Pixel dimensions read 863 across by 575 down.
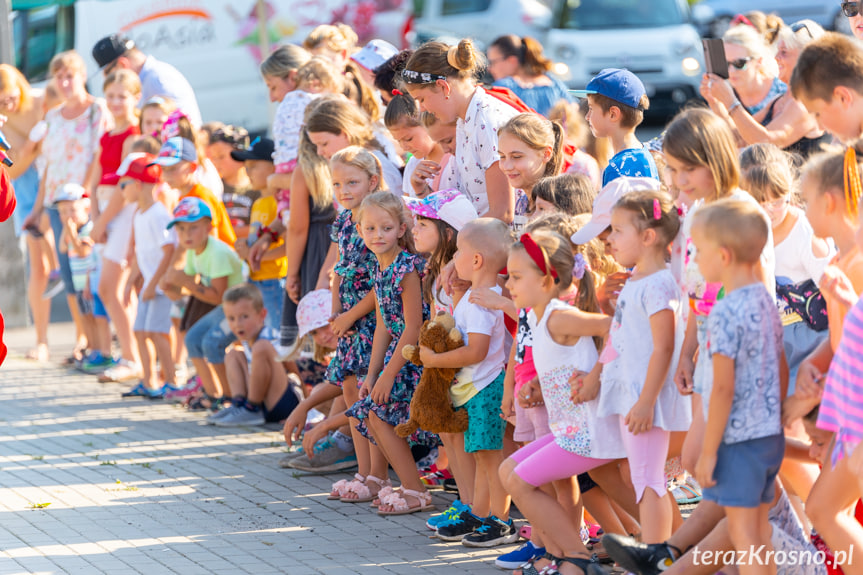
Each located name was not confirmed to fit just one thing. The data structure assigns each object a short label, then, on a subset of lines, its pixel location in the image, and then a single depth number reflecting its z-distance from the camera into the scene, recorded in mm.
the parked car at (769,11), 34094
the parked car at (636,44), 32375
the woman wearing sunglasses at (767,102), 12648
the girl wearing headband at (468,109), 11359
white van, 29422
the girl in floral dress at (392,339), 11437
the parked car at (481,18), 34031
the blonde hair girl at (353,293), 12172
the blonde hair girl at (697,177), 8305
